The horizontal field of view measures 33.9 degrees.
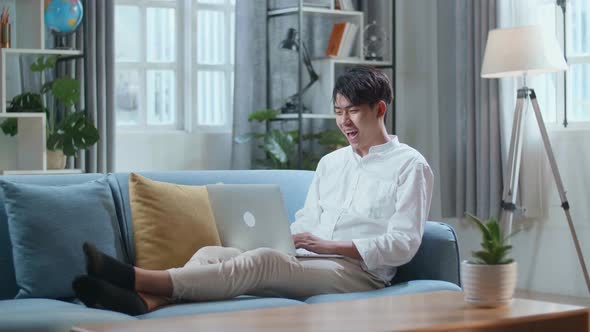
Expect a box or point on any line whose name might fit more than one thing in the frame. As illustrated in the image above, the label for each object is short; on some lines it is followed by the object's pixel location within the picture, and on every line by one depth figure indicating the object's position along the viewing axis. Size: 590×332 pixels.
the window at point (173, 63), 5.64
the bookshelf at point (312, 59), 5.80
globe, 4.95
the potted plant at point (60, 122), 4.94
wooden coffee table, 2.18
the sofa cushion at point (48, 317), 2.47
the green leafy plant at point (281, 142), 5.59
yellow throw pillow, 2.99
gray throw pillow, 2.84
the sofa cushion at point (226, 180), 3.16
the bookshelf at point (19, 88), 4.87
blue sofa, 2.51
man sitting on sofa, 2.65
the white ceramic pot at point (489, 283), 2.43
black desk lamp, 5.75
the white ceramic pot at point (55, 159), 5.03
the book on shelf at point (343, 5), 6.01
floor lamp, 4.72
